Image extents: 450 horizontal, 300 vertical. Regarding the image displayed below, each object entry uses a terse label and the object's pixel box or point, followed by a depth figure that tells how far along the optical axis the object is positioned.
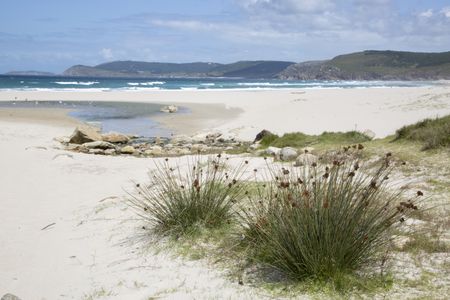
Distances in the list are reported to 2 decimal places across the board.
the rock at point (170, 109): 28.28
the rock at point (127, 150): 14.01
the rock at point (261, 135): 14.92
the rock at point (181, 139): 16.04
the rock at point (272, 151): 11.09
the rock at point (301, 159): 8.79
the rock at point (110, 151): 13.91
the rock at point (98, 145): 14.59
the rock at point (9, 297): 4.17
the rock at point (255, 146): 13.73
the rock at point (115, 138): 16.03
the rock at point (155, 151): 13.57
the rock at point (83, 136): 15.25
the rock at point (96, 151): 14.02
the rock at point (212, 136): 16.54
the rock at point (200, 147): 13.80
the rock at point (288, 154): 10.12
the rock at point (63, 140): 15.79
